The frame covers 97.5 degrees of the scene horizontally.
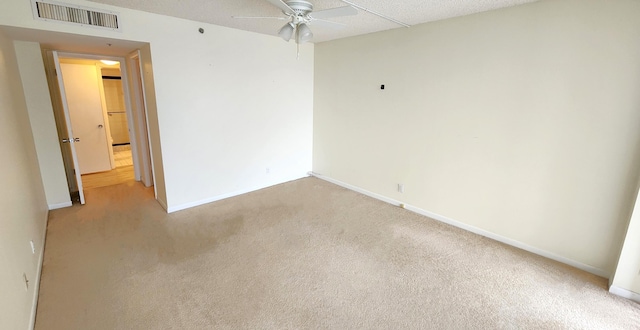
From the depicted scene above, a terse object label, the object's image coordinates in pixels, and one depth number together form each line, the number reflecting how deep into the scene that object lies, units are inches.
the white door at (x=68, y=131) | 144.9
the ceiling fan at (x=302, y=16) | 91.3
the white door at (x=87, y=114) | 193.3
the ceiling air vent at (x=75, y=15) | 102.3
